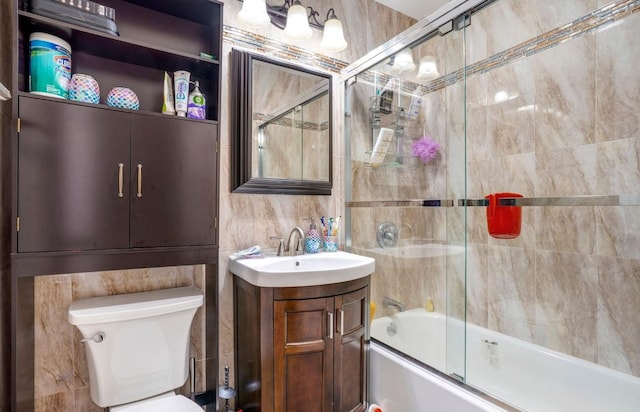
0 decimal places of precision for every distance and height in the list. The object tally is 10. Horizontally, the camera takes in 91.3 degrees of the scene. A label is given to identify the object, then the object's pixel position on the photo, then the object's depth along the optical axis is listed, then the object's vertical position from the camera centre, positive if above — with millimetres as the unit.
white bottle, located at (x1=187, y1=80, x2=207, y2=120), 1446 +471
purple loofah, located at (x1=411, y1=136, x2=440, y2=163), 1885 +363
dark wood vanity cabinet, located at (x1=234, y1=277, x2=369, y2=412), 1344 -634
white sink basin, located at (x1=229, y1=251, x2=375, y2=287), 1342 -301
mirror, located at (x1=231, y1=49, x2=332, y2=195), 1698 +464
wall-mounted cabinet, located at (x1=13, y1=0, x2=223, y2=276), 1086 +194
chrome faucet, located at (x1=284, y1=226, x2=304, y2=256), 1817 -229
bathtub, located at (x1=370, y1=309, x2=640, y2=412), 1419 -840
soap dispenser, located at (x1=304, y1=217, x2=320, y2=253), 1868 -204
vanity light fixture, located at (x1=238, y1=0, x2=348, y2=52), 1655 +1057
